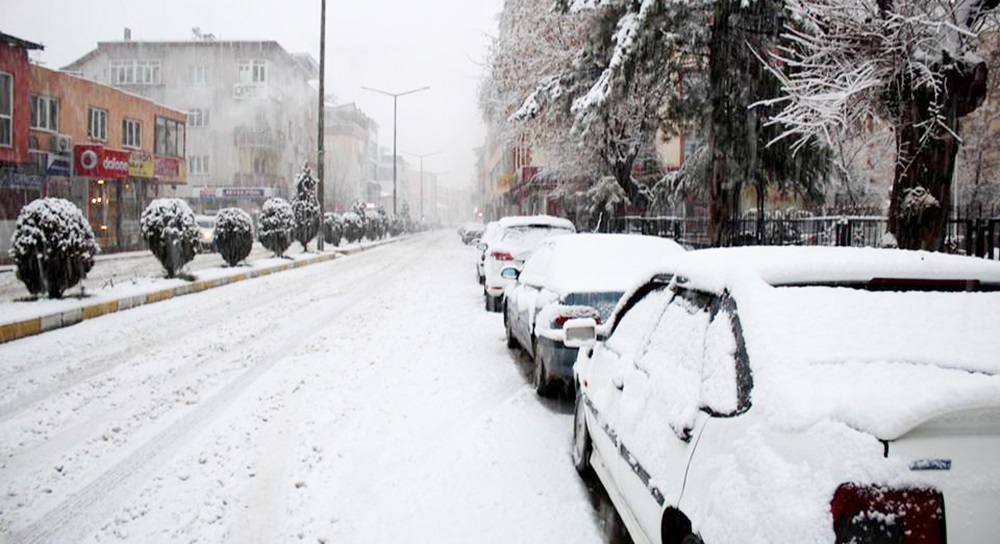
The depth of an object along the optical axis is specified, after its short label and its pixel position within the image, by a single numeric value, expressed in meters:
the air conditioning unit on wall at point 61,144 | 32.47
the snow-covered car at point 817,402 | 1.87
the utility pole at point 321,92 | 29.89
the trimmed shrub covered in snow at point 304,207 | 30.73
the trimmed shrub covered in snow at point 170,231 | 16.45
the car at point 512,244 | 13.21
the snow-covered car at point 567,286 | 6.39
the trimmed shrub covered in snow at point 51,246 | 12.00
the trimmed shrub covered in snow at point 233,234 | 20.80
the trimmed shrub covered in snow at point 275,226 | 26.02
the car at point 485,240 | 15.37
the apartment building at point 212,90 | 65.00
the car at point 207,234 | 33.91
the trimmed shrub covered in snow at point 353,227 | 42.17
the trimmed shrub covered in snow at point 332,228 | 38.19
